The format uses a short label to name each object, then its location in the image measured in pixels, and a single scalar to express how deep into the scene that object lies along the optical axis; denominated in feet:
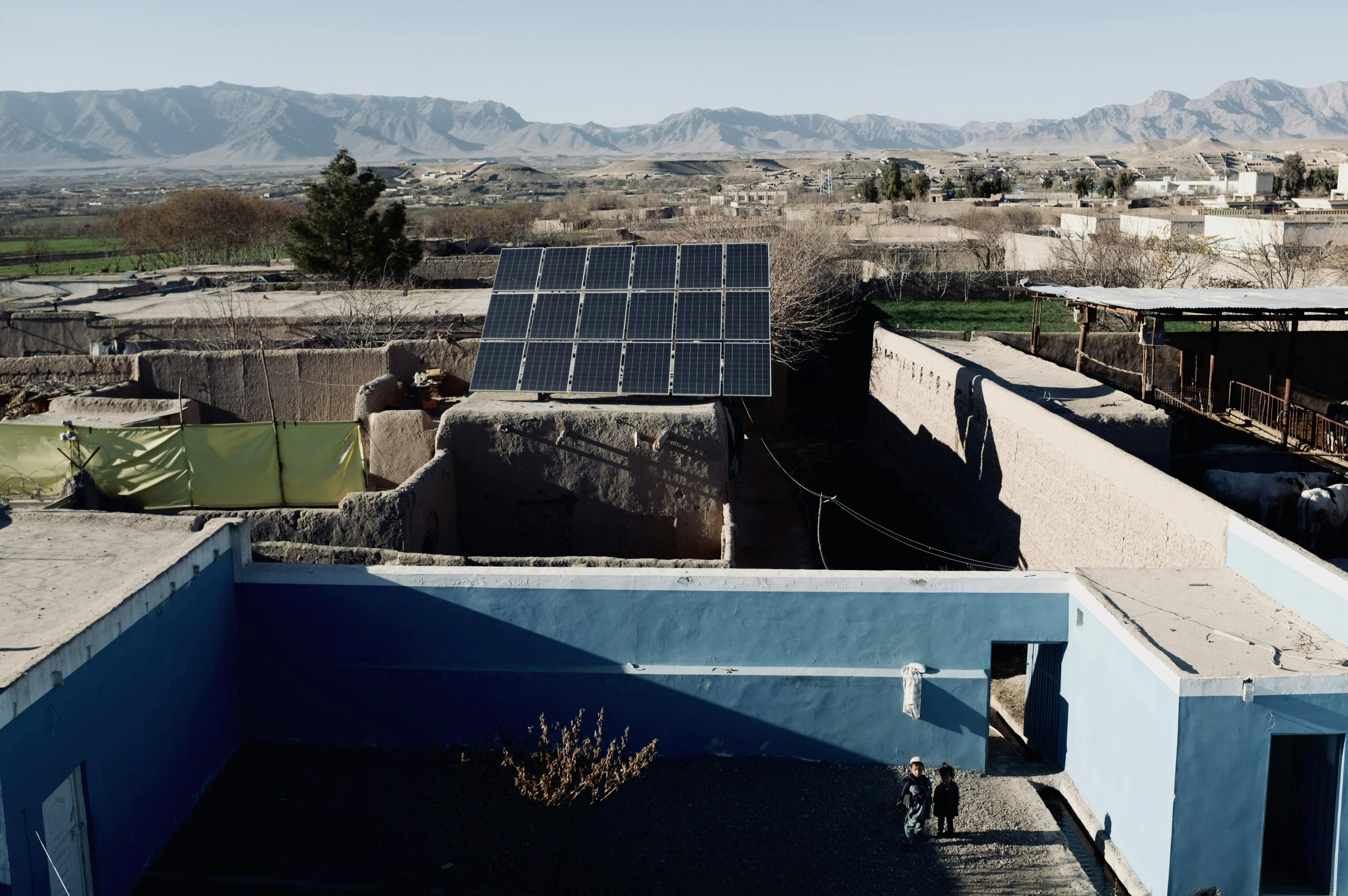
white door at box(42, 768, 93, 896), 29.66
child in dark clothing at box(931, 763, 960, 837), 35.42
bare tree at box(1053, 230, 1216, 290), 118.42
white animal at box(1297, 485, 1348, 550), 57.21
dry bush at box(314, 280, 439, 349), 87.35
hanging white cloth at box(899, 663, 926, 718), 38.42
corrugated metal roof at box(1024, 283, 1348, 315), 64.28
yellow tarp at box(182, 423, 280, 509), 51.24
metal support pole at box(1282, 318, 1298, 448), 65.51
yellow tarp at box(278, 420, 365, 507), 51.52
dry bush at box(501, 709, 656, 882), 31.07
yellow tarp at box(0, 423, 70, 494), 51.21
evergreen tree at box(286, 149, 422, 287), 128.88
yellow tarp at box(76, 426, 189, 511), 51.19
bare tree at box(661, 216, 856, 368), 99.66
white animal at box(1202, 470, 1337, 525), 58.44
